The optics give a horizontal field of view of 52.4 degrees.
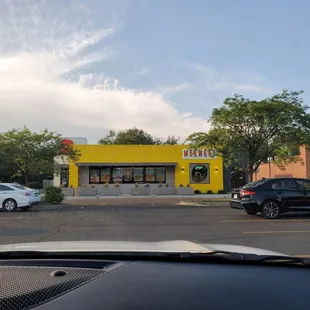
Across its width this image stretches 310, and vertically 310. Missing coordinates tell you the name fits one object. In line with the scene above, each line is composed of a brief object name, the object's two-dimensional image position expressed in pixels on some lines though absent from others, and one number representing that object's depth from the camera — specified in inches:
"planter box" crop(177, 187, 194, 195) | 1036.8
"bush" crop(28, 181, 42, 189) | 1218.7
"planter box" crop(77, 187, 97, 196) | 1000.1
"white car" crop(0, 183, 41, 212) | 603.3
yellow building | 1126.8
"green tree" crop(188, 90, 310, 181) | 655.8
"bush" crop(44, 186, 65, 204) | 706.9
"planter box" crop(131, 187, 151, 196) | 1016.1
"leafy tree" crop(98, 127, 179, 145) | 1888.6
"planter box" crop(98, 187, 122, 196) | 1012.3
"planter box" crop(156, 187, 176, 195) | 1024.5
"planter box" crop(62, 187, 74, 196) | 1014.2
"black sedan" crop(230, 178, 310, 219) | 462.8
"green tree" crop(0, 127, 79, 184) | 744.5
